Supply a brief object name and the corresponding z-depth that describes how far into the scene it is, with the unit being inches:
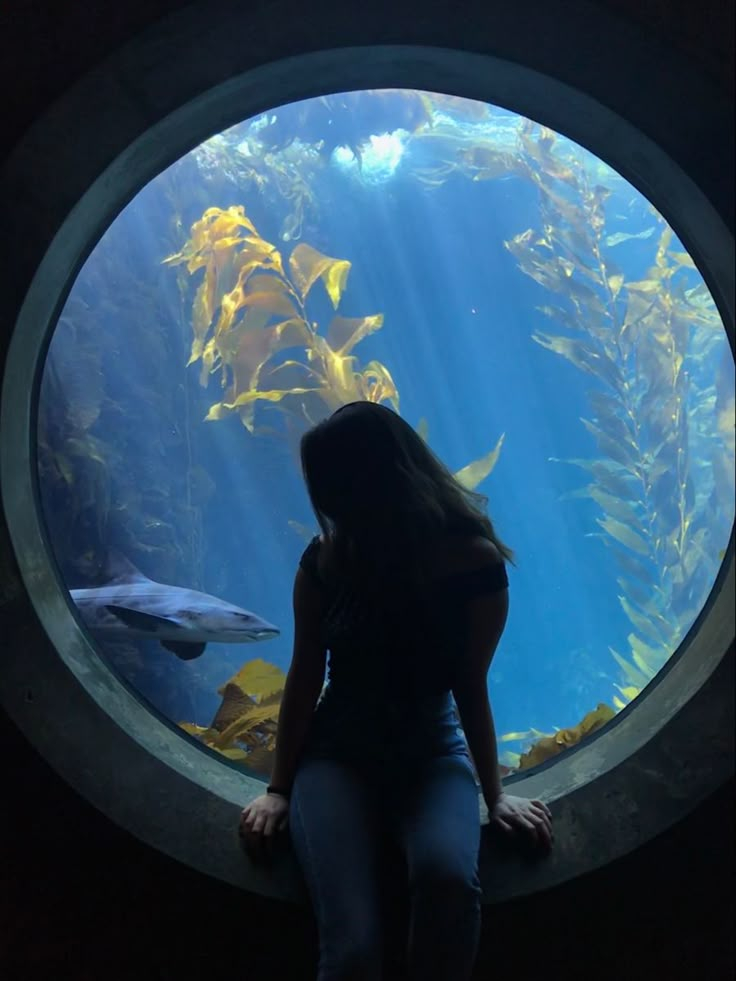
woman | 53.2
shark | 153.3
